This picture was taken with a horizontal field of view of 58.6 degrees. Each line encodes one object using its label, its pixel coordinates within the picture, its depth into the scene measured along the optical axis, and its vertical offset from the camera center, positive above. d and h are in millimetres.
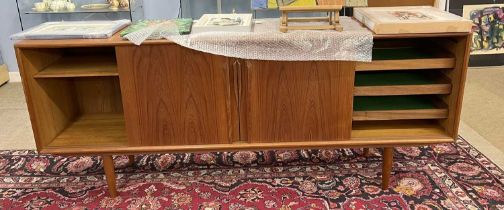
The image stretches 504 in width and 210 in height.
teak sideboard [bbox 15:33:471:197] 1546 -481
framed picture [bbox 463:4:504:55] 3541 -586
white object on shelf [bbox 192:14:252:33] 1622 -231
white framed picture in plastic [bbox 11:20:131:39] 1542 -221
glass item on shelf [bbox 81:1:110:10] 3161 -281
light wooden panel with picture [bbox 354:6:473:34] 1493 -223
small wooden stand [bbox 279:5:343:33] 1557 -198
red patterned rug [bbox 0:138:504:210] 1801 -926
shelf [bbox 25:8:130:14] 3135 -311
